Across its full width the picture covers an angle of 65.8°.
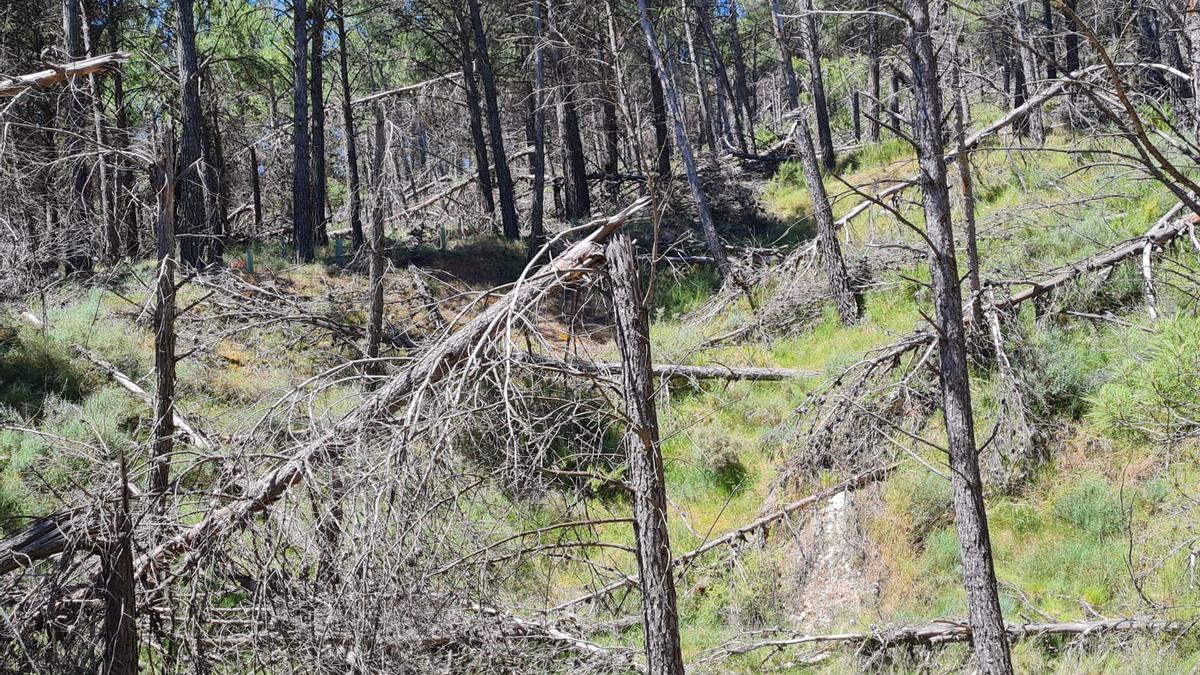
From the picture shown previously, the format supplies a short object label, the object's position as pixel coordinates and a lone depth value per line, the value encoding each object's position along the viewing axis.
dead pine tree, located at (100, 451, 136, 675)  5.91
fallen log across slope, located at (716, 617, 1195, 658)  7.25
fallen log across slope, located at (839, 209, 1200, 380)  9.67
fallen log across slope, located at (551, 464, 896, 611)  9.70
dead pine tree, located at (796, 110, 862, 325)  14.04
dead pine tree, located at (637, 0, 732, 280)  16.62
